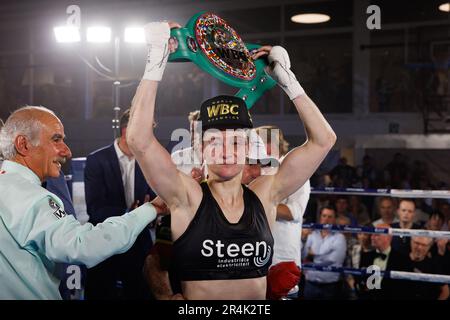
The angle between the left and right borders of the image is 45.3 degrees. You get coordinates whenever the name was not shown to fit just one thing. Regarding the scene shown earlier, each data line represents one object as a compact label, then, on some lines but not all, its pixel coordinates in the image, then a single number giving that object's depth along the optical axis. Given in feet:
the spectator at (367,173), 21.45
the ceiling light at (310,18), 27.92
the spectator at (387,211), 15.08
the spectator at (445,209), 16.17
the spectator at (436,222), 13.87
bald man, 5.05
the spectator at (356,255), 14.10
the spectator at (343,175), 20.57
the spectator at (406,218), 13.41
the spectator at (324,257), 14.43
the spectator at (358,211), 17.84
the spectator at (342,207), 16.77
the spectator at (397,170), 21.68
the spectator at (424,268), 12.72
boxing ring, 12.05
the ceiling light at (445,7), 25.28
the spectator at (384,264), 13.05
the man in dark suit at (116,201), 10.25
